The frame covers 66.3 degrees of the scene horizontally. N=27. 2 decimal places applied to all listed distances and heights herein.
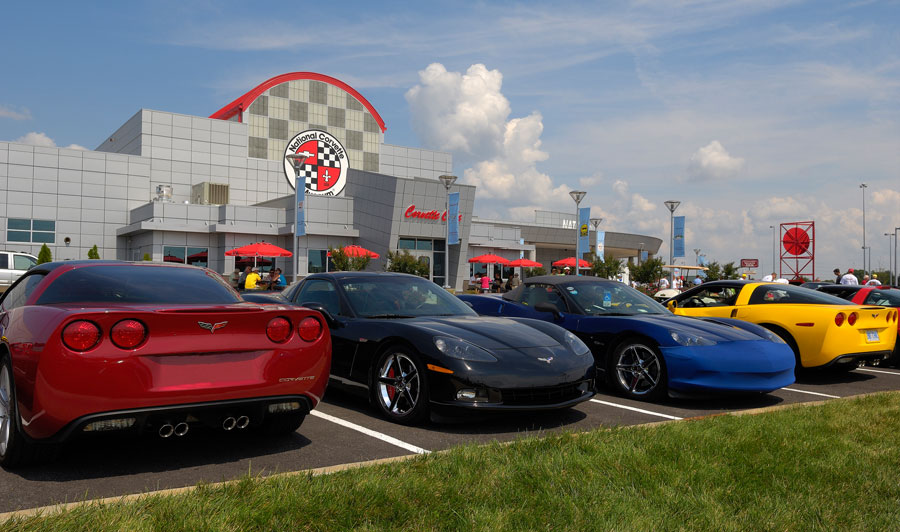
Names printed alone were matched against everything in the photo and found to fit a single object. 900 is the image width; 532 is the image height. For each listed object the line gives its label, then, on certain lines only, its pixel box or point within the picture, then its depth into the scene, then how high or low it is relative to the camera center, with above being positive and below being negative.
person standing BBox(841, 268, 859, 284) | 20.89 +0.46
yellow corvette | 8.39 -0.36
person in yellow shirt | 17.14 -0.02
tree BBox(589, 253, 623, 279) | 38.59 +1.16
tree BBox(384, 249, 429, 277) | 30.84 +0.83
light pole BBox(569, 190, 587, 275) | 30.05 +4.04
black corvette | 5.18 -0.55
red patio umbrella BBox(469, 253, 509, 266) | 37.69 +1.44
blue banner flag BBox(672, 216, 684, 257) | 29.48 +2.31
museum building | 37.25 +4.96
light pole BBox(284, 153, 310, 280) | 20.98 +3.62
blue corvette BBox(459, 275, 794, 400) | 6.54 -0.54
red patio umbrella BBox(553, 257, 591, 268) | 37.10 +1.36
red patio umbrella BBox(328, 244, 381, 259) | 31.77 +1.46
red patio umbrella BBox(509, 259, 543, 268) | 39.66 +1.33
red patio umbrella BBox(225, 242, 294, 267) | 28.00 +1.23
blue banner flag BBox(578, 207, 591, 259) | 32.94 +3.18
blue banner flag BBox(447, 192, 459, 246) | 31.25 +2.90
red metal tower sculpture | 26.98 +1.94
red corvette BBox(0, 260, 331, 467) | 3.62 -0.46
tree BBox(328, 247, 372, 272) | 29.68 +0.93
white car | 20.23 +0.32
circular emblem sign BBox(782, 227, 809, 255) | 27.03 +2.01
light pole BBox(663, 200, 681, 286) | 27.49 +2.83
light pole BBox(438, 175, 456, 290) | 27.20 +4.18
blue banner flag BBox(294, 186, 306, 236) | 24.57 +2.35
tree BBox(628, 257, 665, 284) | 39.91 +1.03
